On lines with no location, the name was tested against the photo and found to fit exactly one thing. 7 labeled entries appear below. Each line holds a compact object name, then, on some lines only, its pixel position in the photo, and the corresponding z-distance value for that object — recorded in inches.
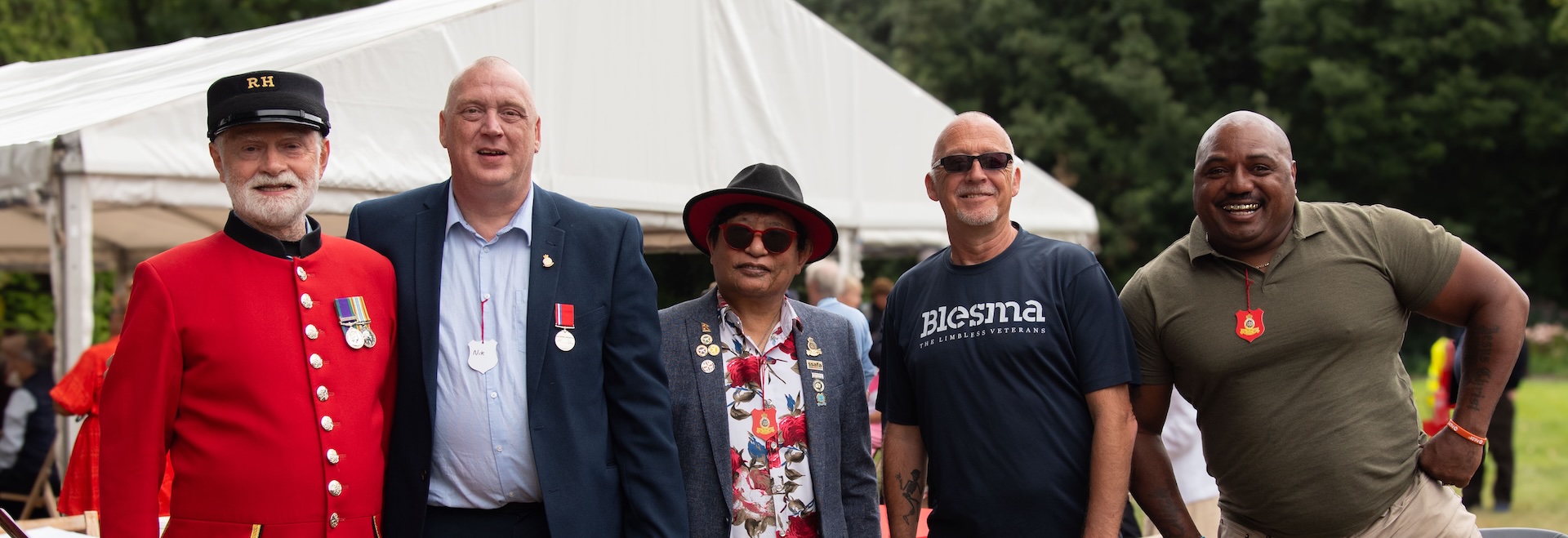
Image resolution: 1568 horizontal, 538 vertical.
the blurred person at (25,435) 297.0
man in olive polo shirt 115.0
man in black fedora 113.6
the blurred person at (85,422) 178.2
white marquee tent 190.4
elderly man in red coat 91.7
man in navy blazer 100.1
